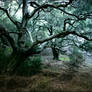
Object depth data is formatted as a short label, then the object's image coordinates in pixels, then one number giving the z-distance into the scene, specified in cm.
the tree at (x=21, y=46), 435
